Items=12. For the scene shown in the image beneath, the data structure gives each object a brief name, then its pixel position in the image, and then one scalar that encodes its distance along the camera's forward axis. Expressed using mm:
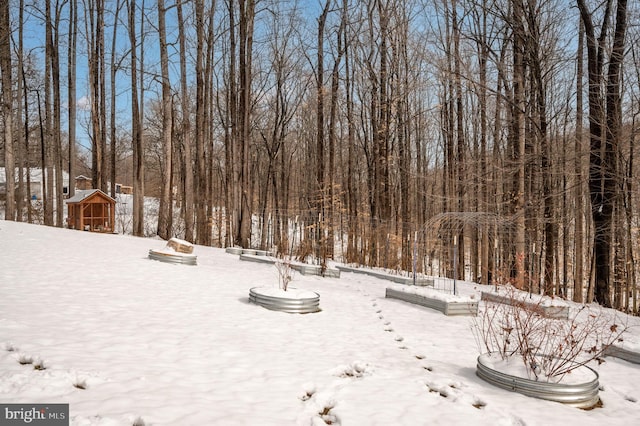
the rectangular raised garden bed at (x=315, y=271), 10242
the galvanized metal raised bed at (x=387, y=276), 9789
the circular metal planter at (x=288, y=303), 6031
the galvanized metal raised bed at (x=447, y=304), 6859
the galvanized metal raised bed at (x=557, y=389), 3426
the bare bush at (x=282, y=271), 8176
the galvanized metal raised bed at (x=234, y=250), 12980
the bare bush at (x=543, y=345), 3678
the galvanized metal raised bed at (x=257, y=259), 11234
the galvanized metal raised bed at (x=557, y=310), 6926
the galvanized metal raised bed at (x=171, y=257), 9000
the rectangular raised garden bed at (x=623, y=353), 4840
